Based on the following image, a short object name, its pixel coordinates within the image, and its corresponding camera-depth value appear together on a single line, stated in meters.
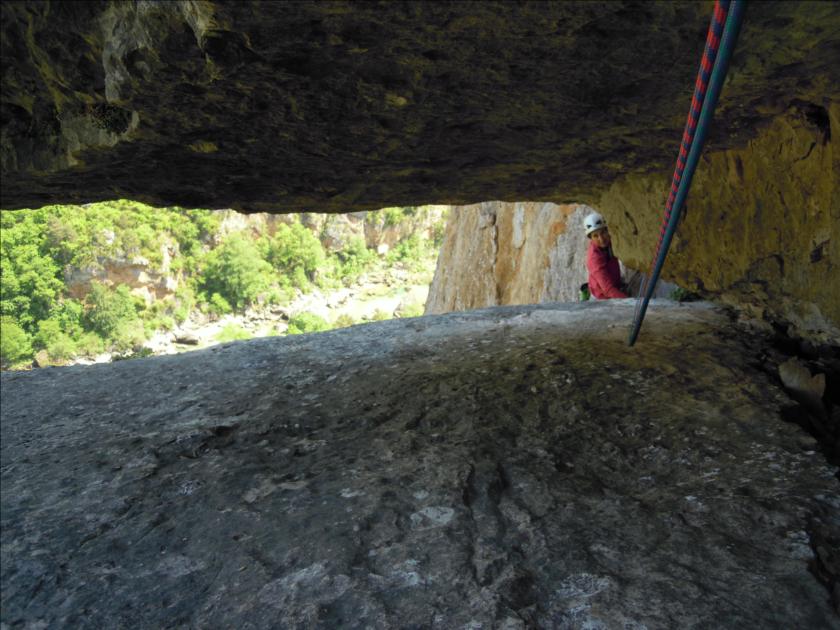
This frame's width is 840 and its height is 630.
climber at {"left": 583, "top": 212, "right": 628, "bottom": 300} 5.66
